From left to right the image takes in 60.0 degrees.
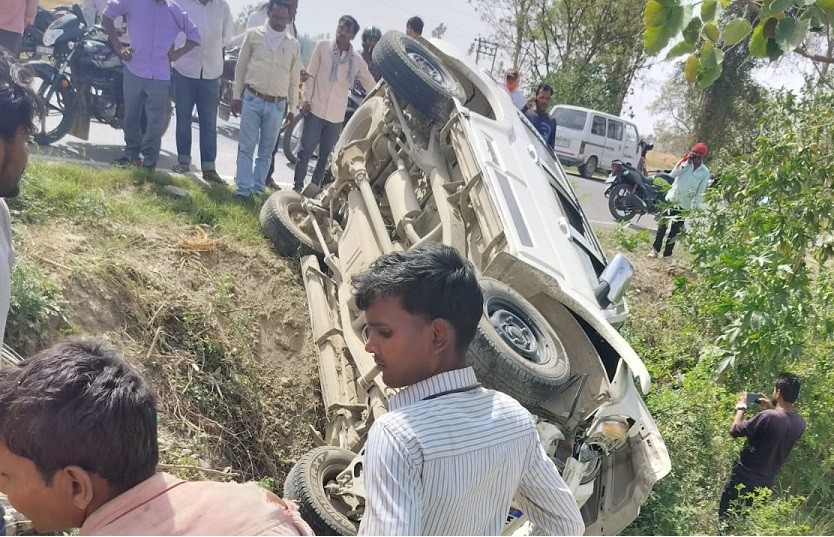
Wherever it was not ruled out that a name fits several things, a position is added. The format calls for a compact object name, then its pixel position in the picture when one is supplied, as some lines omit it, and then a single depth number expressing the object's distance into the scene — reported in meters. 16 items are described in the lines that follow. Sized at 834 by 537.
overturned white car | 3.18
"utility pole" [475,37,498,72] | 32.56
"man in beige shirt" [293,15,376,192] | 6.93
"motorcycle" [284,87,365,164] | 8.38
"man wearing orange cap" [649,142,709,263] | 8.57
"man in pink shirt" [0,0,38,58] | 5.50
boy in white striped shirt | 1.47
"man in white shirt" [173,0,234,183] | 6.30
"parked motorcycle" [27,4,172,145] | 6.39
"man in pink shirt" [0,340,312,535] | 1.23
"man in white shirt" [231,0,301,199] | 6.26
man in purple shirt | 5.86
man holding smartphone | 4.32
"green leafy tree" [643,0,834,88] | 2.25
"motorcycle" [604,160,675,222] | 11.38
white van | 19.38
